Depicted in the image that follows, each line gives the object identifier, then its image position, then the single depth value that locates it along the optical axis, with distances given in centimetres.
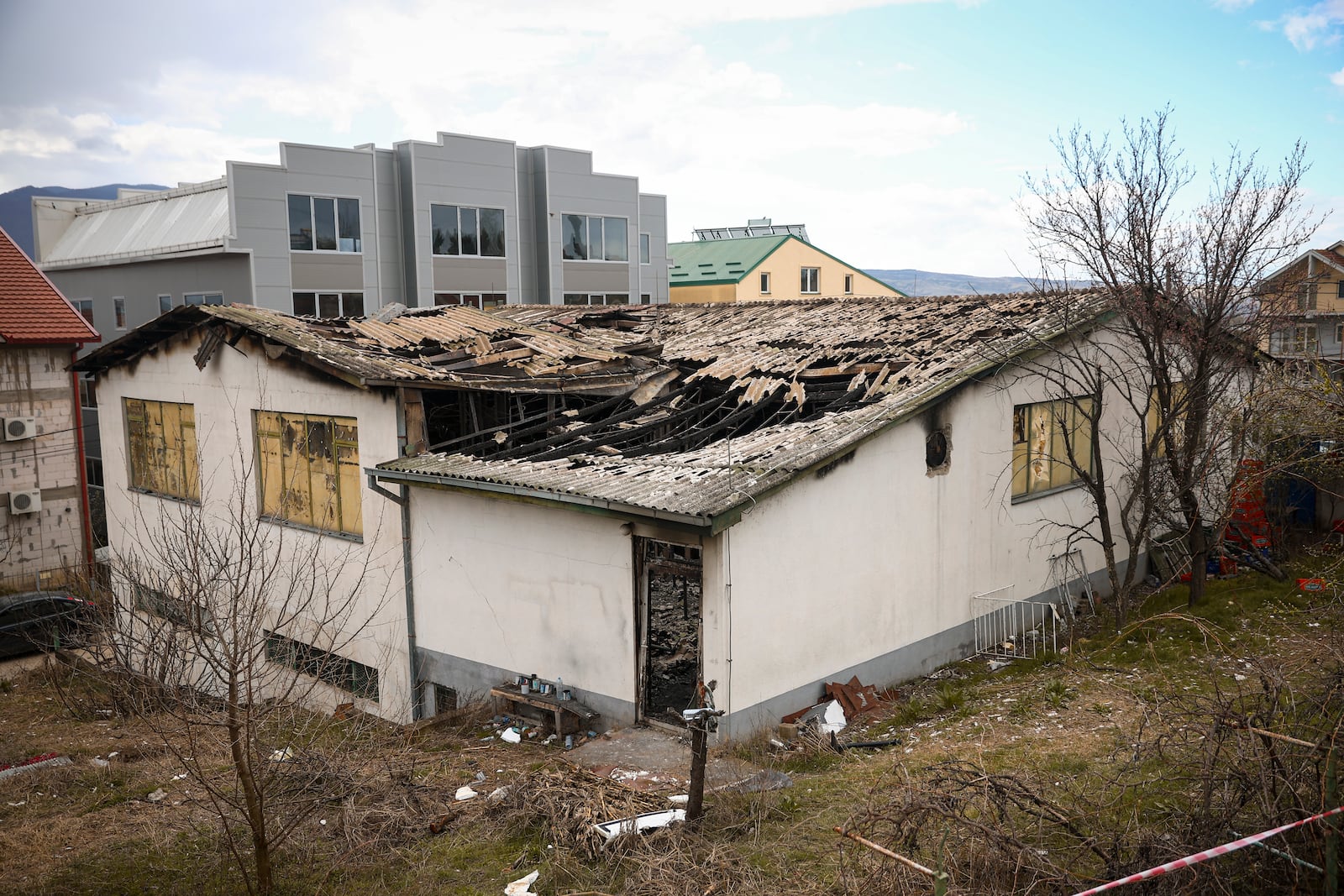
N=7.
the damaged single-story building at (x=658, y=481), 1059
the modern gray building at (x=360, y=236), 3167
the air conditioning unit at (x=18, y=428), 2359
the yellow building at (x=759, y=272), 4909
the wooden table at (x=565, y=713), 1099
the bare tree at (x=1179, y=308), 1259
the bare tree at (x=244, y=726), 679
